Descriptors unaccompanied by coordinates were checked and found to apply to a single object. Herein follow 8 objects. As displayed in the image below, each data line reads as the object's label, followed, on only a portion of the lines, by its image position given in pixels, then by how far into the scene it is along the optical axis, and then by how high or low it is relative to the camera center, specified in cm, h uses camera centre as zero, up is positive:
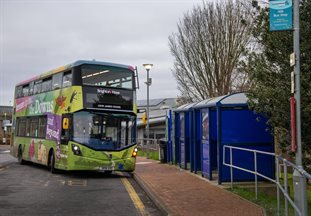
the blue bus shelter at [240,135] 1308 +19
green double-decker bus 1630 +85
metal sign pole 607 +18
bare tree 2897 +606
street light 2725 +443
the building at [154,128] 5123 +157
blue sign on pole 664 +185
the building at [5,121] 7236 +353
